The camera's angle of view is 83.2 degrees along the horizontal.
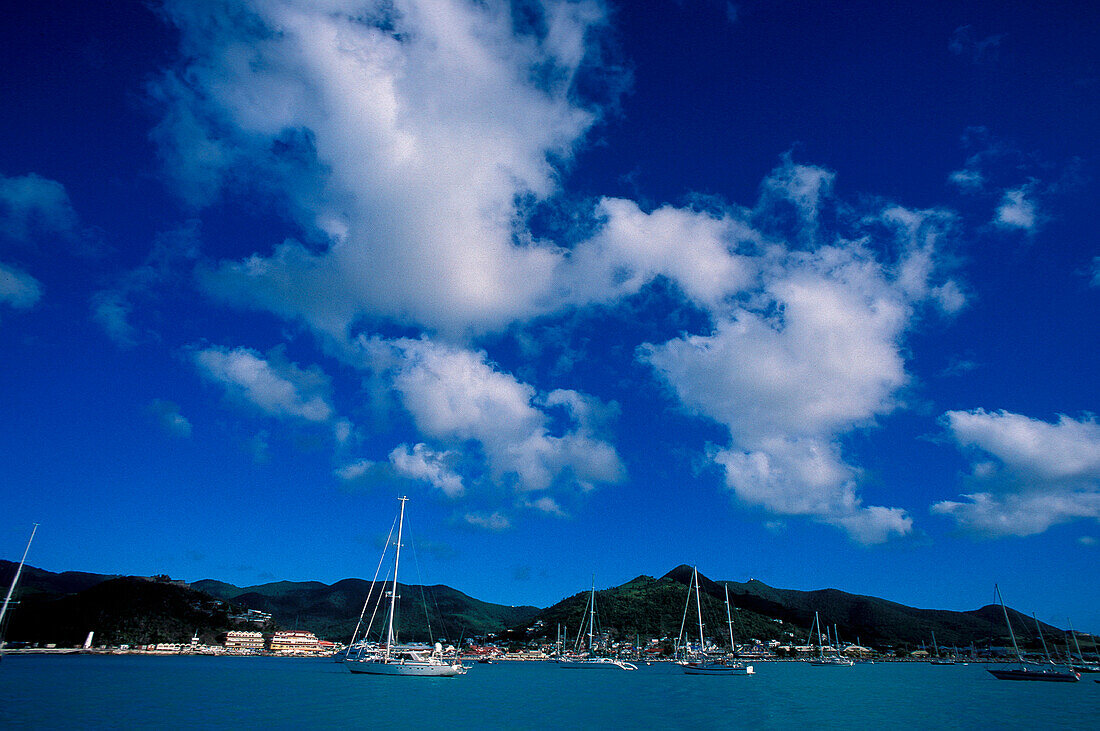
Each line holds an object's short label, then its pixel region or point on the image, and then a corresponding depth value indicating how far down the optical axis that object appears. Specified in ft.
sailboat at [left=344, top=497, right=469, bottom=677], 224.94
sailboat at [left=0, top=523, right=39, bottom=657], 195.60
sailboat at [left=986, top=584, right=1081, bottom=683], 284.98
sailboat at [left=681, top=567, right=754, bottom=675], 327.06
